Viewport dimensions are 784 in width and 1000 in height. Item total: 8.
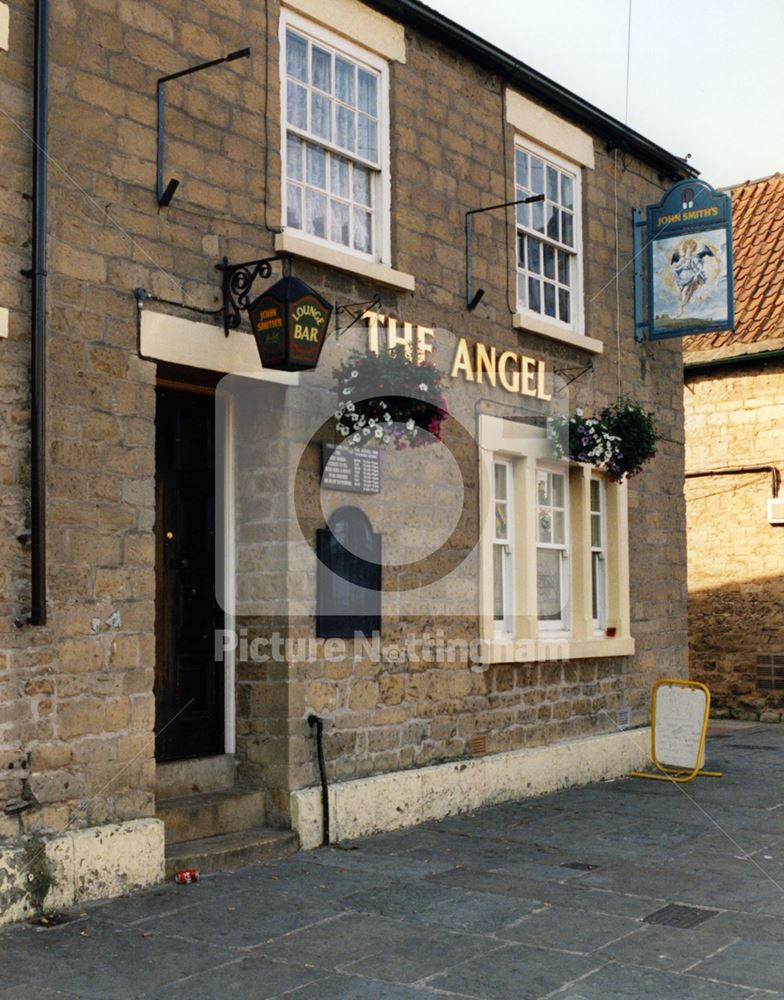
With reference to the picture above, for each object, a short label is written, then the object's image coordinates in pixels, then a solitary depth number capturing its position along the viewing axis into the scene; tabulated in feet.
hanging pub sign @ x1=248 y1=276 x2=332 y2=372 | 23.68
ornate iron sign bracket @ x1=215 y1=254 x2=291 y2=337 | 25.14
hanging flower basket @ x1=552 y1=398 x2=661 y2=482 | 34.86
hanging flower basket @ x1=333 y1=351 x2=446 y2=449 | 27.25
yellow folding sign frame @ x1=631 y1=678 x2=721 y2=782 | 35.83
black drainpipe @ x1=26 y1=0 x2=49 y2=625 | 20.88
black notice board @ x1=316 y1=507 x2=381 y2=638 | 27.22
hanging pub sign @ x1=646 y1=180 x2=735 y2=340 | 37.19
